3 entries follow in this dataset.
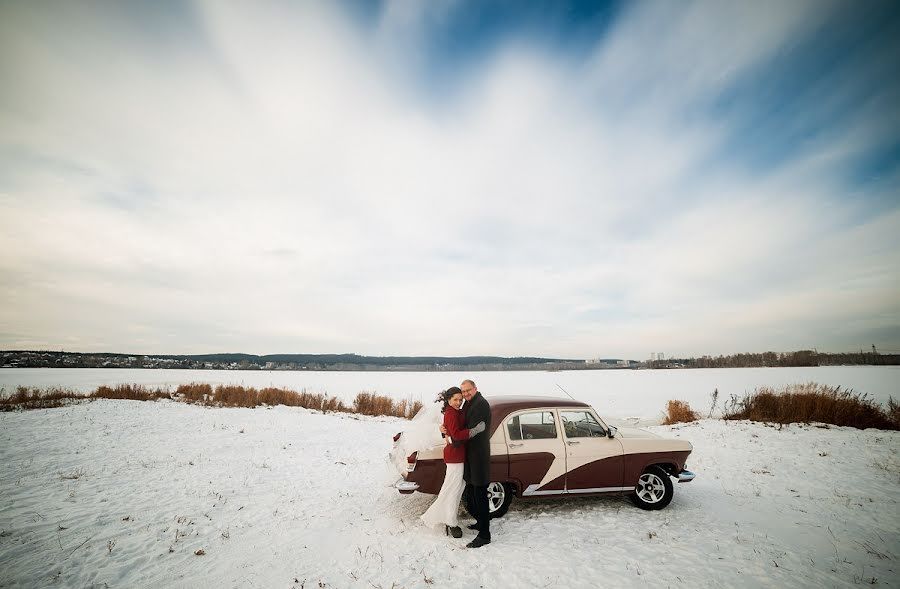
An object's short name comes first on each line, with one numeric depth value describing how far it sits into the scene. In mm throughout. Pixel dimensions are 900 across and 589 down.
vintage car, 5777
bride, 5238
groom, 5188
